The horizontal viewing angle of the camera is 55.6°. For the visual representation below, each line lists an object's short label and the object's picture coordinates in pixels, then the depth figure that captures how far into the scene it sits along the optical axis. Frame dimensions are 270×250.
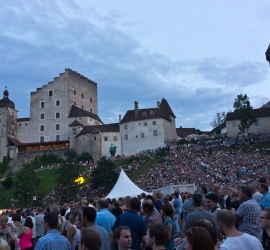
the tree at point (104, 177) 34.83
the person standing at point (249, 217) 5.23
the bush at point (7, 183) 45.48
